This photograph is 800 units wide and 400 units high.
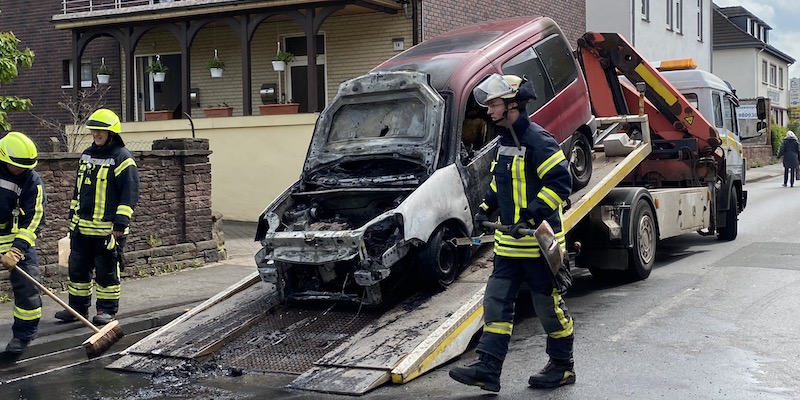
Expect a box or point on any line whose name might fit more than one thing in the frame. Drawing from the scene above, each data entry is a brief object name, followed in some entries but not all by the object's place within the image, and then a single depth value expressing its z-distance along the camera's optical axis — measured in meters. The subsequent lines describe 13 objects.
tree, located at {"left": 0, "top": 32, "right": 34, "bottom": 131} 9.62
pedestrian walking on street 26.84
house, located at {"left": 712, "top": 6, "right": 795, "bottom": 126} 52.12
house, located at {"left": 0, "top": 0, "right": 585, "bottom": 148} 18.59
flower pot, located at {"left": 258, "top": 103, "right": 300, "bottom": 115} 18.12
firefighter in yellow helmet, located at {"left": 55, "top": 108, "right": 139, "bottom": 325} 8.52
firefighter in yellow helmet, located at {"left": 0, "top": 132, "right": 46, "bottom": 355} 7.59
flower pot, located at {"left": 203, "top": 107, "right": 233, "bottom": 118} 19.02
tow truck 6.55
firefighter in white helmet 5.90
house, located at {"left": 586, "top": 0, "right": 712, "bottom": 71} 29.06
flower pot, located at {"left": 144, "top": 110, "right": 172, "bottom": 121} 20.05
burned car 7.20
